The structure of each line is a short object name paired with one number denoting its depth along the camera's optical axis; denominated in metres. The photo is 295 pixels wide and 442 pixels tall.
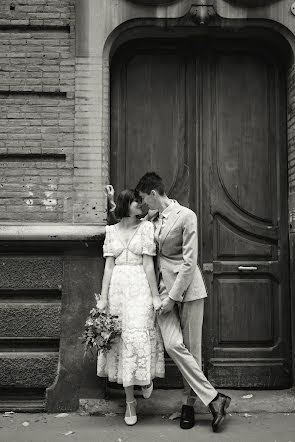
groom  4.68
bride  4.73
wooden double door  5.75
